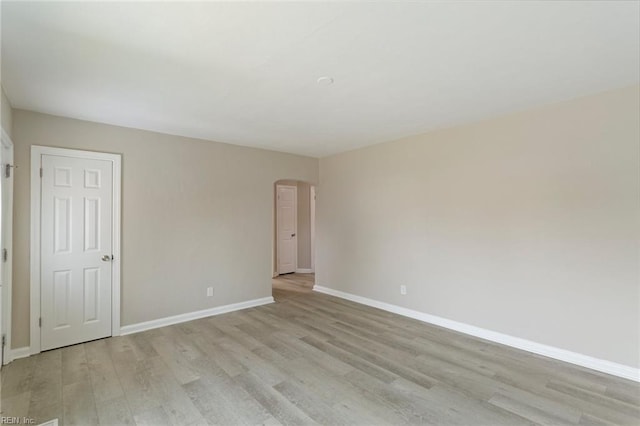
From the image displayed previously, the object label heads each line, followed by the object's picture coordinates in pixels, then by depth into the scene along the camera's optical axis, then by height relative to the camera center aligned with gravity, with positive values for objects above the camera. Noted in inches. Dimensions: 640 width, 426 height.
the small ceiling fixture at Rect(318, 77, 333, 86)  96.3 +44.6
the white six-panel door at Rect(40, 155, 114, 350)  127.1 -15.2
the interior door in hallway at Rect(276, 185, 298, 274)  300.5 -12.7
